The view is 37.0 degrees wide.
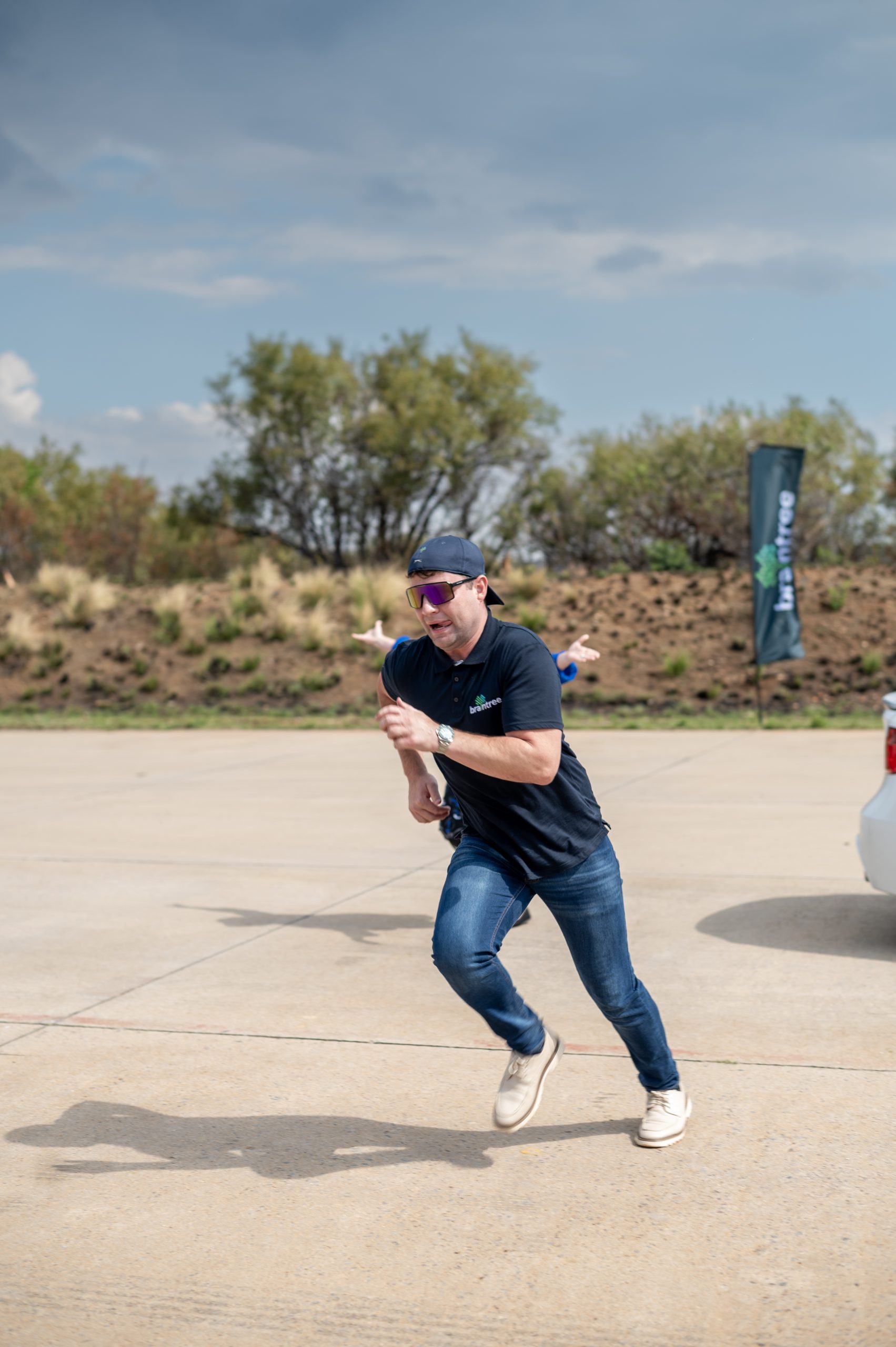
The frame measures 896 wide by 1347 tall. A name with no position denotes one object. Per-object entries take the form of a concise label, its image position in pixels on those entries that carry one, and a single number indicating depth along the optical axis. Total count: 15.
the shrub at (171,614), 26.27
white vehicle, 5.87
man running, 3.67
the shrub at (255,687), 23.73
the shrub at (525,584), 26.81
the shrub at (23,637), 26.27
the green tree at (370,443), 37.84
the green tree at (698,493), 33.50
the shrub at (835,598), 24.97
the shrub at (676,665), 22.83
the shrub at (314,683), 23.61
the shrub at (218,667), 24.81
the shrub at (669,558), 29.94
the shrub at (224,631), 25.88
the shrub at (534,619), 25.08
